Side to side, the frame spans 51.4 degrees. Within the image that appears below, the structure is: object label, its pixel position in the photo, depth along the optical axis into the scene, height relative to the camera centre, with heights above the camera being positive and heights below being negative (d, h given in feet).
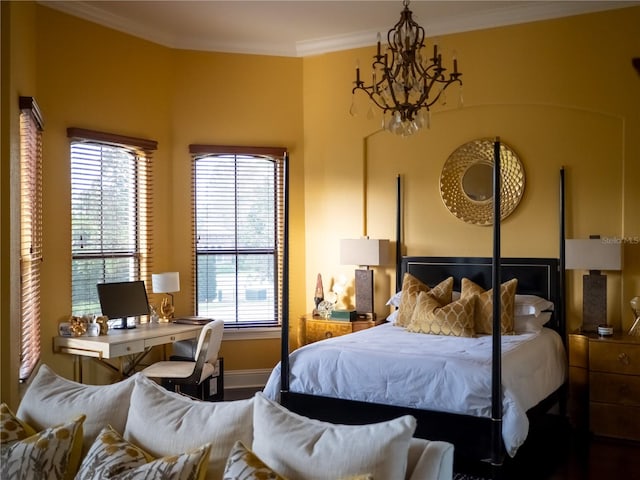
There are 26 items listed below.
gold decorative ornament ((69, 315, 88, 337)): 16.53 -2.22
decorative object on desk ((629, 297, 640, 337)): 15.85 -2.02
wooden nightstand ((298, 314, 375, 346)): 19.01 -2.63
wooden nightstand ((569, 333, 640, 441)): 15.15 -3.41
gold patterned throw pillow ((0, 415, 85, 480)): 7.55 -2.51
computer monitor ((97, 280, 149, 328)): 17.29 -1.68
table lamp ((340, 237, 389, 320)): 19.07 -0.67
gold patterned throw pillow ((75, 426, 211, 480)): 6.72 -2.37
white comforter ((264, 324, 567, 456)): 12.32 -2.74
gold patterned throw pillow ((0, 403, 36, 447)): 7.96 -2.34
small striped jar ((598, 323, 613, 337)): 15.76 -2.25
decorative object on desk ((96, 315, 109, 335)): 16.80 -2.17
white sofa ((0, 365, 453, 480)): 6.36 -2.17
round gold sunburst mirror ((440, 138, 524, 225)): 18.12 +1.53
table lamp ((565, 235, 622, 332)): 16.01 -0.72
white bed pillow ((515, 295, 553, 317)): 16.49 -1.72
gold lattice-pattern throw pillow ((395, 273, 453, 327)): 17.44 -1.53
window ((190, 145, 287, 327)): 20.44 +0.12
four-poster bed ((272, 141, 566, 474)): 12.03 -3.18
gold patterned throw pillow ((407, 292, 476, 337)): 15.98 -1.99
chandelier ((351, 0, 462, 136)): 12.19 +2.79
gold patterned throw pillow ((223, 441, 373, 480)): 6.24 -2.21
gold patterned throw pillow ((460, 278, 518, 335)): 16.16 -1.80
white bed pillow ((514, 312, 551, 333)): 16.26 -2.14
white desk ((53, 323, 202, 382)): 15.90 -2.62
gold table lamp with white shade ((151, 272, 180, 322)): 18.48 -1.36
